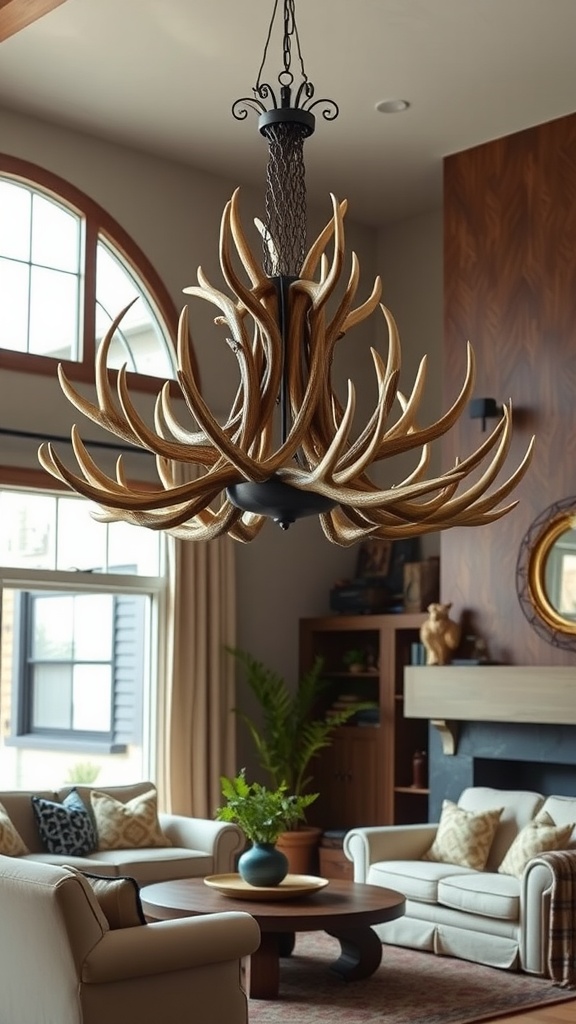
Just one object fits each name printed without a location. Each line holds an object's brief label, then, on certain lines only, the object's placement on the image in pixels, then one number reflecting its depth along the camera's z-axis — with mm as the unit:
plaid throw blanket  6180
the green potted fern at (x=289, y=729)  8641
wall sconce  7938
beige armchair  4254
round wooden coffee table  5762
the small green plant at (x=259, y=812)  6324
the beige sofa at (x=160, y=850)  6914
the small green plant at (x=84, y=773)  8031
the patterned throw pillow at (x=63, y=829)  7012
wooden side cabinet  8750
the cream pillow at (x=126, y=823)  7277
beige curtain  8258
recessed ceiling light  7680
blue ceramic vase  6285
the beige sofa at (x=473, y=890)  6281
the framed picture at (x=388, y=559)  9281
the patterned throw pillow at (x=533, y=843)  6652
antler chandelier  3768
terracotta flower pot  8648
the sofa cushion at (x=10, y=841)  6699
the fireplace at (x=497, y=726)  7285
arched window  7902
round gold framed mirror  7512
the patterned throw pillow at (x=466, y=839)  7062
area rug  5629
